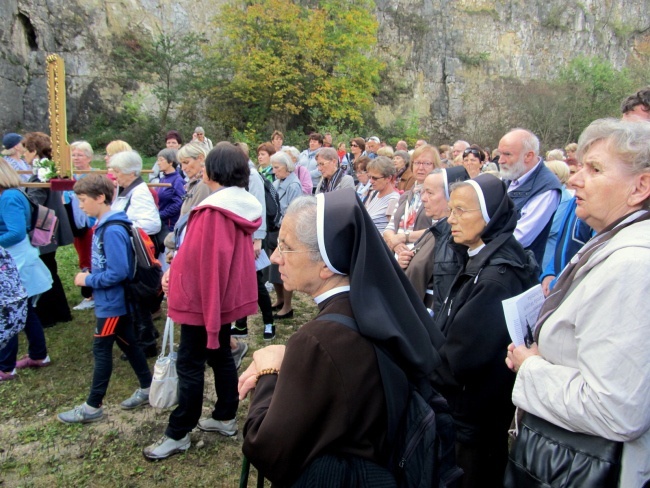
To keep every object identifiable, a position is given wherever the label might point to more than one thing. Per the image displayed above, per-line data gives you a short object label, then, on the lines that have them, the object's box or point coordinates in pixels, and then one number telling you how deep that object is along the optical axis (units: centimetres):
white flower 490
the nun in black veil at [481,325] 228
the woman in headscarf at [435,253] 282
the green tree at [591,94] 2586
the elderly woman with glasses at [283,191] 585
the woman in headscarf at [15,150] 639
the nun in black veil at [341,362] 144
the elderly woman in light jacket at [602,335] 138
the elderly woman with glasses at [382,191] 499
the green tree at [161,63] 2084
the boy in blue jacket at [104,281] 344
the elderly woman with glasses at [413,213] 416
